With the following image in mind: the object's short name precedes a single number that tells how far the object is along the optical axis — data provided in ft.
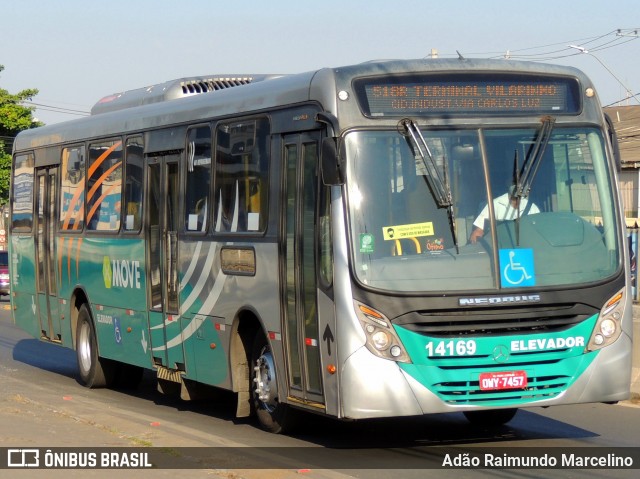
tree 177.78
